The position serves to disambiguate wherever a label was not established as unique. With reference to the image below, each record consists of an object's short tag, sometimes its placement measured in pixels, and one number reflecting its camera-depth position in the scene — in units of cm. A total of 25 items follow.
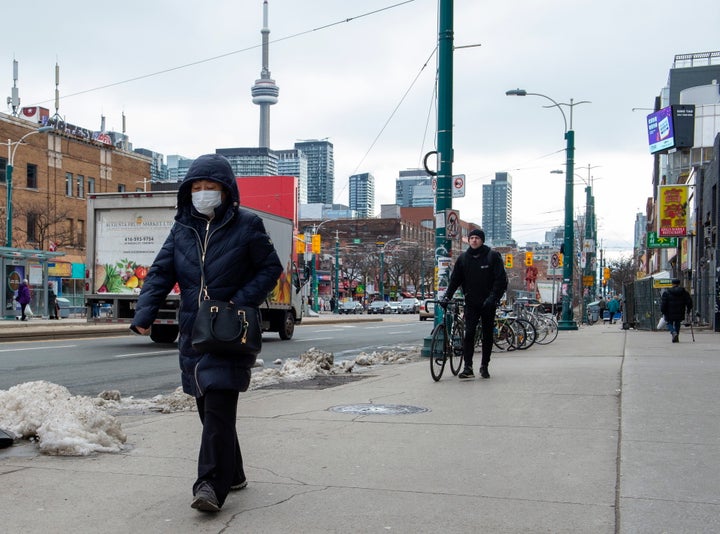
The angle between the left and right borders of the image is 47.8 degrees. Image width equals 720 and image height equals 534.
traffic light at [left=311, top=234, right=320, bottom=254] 5771
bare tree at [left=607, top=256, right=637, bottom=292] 9050
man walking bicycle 1014
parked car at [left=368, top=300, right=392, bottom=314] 8019
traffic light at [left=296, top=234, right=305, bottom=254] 3312
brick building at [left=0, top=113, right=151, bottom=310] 5100
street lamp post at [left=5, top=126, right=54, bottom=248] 3556
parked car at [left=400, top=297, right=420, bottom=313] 7912
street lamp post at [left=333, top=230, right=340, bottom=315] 7500
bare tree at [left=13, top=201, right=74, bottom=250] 5012
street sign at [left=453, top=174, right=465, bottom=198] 1501
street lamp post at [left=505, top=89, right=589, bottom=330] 3108
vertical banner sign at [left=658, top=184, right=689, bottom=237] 3728
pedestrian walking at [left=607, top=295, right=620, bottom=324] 4575
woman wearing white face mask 424
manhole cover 752
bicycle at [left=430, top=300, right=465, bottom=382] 1020
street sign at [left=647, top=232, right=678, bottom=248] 4322
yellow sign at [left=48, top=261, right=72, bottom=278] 5478
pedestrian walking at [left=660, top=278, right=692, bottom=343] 1978
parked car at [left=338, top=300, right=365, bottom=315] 7762
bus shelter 3216
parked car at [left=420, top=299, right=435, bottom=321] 5130
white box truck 1817
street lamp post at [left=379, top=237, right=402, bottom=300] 8825
